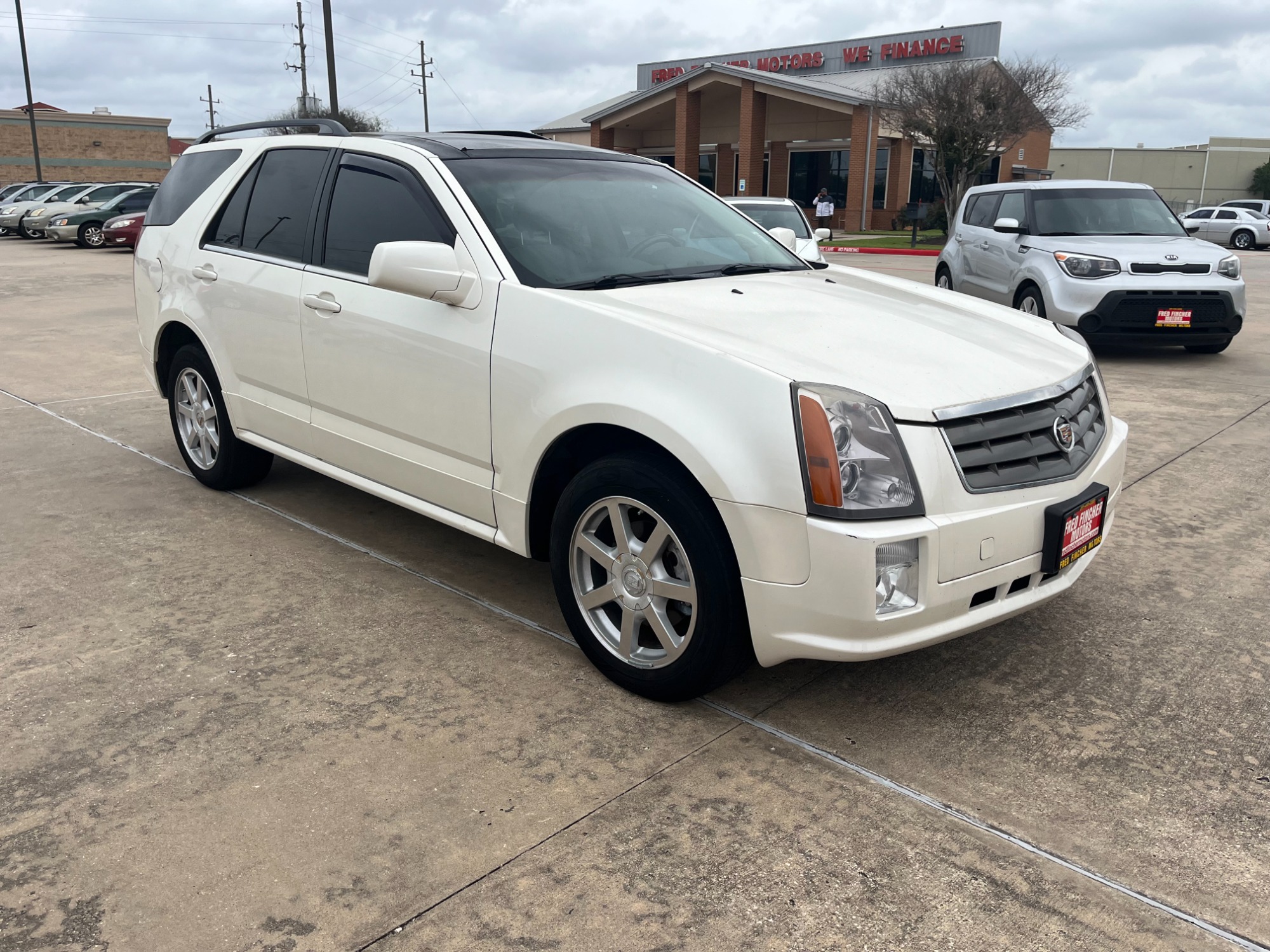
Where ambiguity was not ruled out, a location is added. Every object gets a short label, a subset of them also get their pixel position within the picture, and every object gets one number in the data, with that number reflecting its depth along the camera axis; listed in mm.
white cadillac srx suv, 2840
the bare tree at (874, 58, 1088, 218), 33125
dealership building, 39875
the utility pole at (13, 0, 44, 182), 44656
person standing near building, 33594
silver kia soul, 9211
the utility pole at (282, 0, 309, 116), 54656
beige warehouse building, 66750
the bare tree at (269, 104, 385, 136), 49719
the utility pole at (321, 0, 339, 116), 24922
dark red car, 25953
